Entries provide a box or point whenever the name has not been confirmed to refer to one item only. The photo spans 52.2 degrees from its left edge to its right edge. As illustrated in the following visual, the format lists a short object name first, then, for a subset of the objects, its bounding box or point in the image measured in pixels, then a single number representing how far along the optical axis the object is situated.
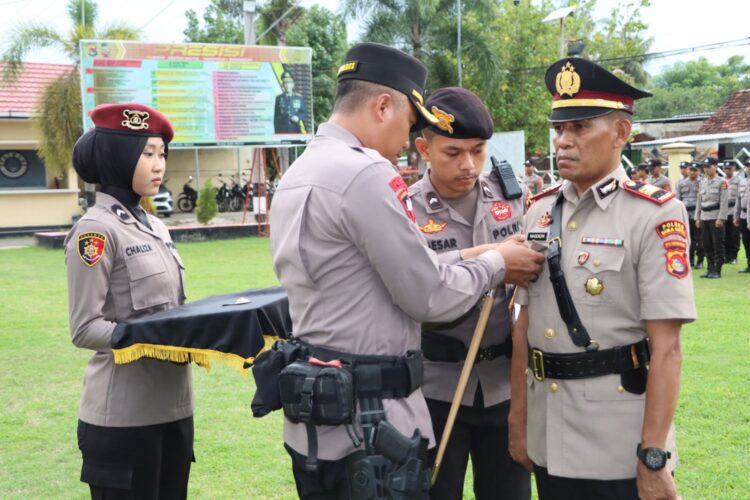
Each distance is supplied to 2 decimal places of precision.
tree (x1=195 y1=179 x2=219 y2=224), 19.68
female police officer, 2.71
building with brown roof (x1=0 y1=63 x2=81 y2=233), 21.91
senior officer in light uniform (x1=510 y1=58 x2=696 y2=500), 2.13
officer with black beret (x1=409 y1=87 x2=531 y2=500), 2.80
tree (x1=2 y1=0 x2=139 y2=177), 19.22
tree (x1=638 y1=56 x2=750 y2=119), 64.44
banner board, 17.59
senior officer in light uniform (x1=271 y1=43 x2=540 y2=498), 2.07
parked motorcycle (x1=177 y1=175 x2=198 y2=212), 28.08
